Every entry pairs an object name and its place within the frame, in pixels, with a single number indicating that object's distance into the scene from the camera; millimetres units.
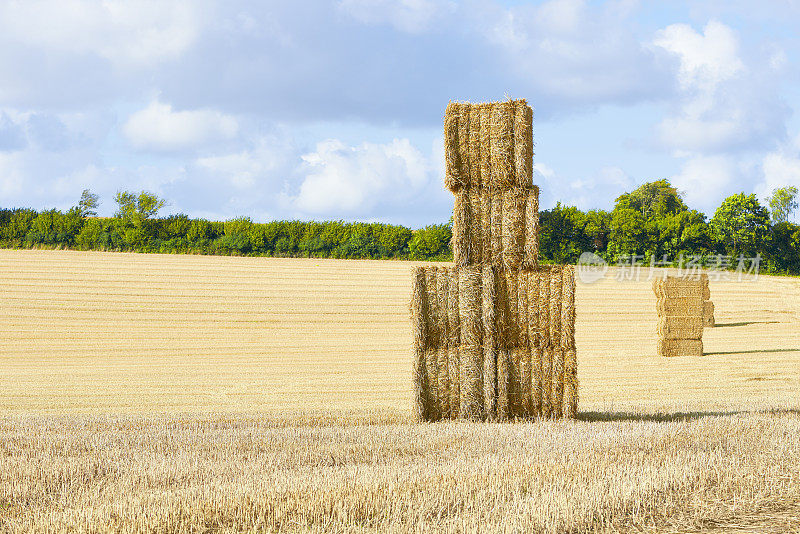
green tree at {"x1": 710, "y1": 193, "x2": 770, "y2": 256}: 99687
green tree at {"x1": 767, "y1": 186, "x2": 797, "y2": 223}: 157750
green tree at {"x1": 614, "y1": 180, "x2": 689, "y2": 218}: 133262
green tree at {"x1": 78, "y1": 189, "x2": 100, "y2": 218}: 136300
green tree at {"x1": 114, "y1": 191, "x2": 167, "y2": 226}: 141625
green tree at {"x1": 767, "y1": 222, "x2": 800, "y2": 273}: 93994
